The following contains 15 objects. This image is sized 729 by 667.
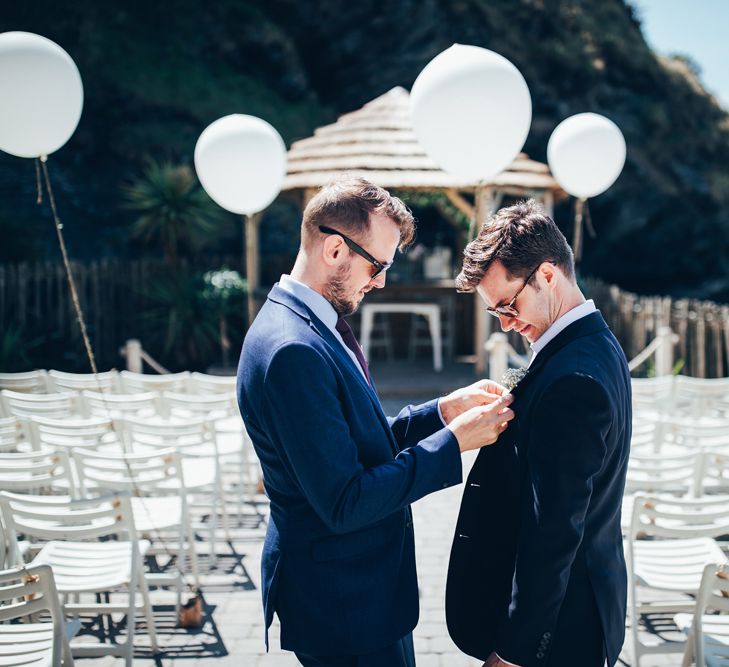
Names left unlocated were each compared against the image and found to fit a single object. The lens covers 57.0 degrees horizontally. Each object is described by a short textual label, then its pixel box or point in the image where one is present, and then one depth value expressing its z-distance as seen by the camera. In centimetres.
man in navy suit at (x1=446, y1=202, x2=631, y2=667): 174
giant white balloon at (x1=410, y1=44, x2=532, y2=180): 405
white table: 1096
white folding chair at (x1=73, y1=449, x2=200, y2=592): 396
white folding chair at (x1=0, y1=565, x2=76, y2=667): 247
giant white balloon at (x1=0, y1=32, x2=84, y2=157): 434
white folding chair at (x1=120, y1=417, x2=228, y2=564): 454
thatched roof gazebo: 1026
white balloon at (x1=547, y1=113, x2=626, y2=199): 713
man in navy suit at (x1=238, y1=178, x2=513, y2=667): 174
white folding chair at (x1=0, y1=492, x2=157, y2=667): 319
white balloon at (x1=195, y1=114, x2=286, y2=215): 650
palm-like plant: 1334
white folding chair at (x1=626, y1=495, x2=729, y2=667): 313
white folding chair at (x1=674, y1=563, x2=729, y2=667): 254
